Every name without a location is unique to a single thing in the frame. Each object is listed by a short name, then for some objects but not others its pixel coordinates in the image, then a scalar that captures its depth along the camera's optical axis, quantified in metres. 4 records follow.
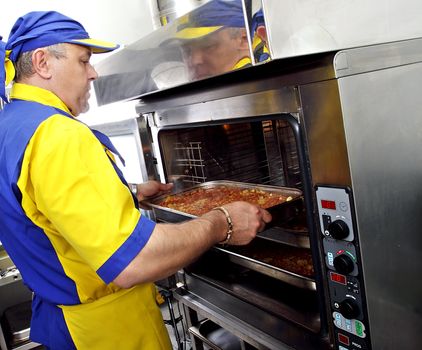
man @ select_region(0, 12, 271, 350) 0.97
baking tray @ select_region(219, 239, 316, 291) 1.27
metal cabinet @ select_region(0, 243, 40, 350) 2.38
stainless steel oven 0.96
